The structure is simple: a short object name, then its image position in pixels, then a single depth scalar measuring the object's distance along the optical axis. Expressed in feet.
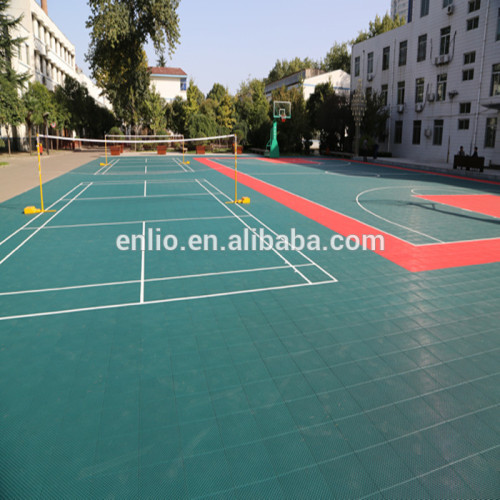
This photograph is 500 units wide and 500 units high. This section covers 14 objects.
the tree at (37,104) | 130.00
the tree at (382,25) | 230.48
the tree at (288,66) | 355.56
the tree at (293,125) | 159.02
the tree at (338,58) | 289.33
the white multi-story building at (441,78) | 112.16
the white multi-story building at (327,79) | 238.89
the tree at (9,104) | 105.19
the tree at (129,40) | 154.40
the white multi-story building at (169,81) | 300.20
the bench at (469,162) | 99.35
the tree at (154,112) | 190.19
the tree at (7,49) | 108.58
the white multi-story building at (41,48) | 162.61
